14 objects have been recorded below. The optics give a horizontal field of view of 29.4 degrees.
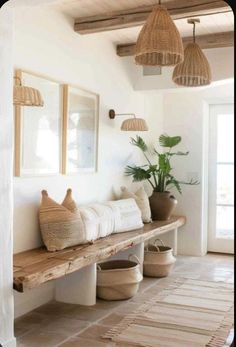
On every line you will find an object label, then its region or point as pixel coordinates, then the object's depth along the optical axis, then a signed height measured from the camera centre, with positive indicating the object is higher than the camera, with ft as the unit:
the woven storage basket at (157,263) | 15.72 -3.53
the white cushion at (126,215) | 14.87 -1.82
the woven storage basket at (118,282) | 12.87 -3.48
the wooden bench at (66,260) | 9.70 -2.41
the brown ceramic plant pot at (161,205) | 17.93 -1.71
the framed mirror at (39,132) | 11.51 +0.78
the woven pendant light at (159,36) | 9.09 +2.56
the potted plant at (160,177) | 17.81 -0.60
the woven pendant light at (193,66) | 11.89 +2.57
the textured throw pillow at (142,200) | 16.94 -1.45
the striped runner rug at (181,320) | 10.19 -4.04
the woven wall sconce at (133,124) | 16.15 +1.37
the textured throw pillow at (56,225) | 11.85 -1.69
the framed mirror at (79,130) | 13.49 +0.99
